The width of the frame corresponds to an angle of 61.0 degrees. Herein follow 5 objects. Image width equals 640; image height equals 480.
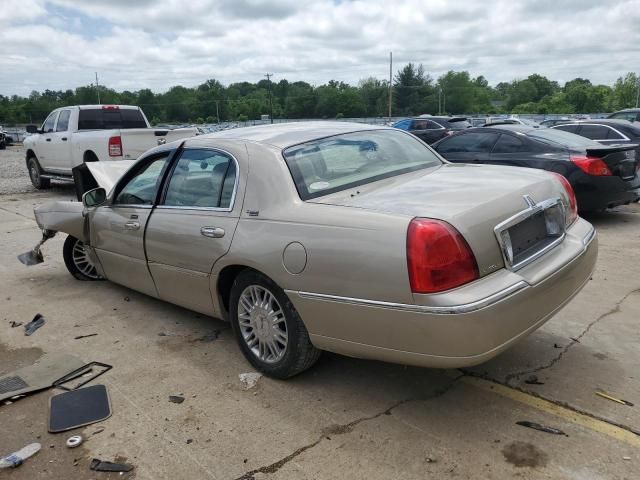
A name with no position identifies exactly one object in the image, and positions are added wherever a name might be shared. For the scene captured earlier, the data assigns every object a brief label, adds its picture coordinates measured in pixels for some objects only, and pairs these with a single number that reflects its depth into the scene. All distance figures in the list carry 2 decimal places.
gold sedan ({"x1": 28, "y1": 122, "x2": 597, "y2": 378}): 2.68
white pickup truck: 10.95
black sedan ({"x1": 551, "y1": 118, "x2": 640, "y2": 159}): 12.03
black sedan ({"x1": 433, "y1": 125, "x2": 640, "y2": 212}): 7.64
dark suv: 20.66
